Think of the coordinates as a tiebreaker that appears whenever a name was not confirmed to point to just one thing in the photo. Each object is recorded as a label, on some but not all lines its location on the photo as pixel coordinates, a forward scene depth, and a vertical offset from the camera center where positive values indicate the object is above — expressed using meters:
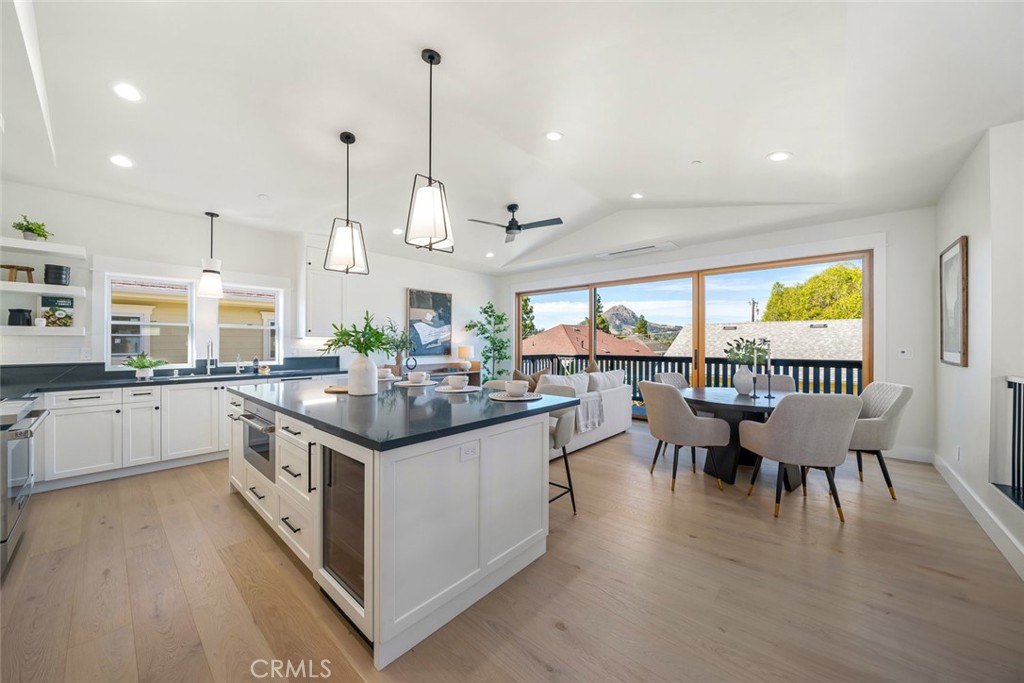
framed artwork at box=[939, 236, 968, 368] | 3.01 +0.35
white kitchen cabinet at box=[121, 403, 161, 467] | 3.63 -0.88
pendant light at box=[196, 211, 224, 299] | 4.14 +0.64
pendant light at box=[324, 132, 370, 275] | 2.68 +0.63
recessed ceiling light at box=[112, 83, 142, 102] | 2.54 +1.66
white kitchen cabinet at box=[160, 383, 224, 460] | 3.85 -0.81
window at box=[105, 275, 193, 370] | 4.08 +0.23
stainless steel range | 2.17 -0.80
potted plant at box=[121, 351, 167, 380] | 3.90 -0.24
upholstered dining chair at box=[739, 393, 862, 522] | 2.69 -0.62
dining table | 3.25 -0.64
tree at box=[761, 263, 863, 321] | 4.55 +0.58
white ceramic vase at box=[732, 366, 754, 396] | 3.81 -0.37
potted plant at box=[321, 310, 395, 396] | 2.48 -0.05
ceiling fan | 4.36 +1.34
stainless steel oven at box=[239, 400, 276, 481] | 2.39 -0.64
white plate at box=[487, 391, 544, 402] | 2.34 -0.33
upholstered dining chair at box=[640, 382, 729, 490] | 3.27 -0.68
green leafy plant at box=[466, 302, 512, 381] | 7.69 +0.08
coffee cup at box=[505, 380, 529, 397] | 2.35 -0.27
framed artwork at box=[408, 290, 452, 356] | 6.65 +0.35
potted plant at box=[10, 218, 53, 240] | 3.38 +0.97
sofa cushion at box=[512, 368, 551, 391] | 4.51 -0.41
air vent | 5.49 +1.38
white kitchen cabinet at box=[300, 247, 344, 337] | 5.17 +0.61
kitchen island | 1.52 -0.73
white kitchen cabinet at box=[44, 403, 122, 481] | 3.29 -0.88
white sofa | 4.30 -0.81
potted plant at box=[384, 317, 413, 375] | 6.06 +0.07
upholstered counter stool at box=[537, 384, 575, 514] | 2.86 -0.65
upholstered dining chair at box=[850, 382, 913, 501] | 3.02 -0.65
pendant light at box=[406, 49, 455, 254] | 2.15 +0.69
